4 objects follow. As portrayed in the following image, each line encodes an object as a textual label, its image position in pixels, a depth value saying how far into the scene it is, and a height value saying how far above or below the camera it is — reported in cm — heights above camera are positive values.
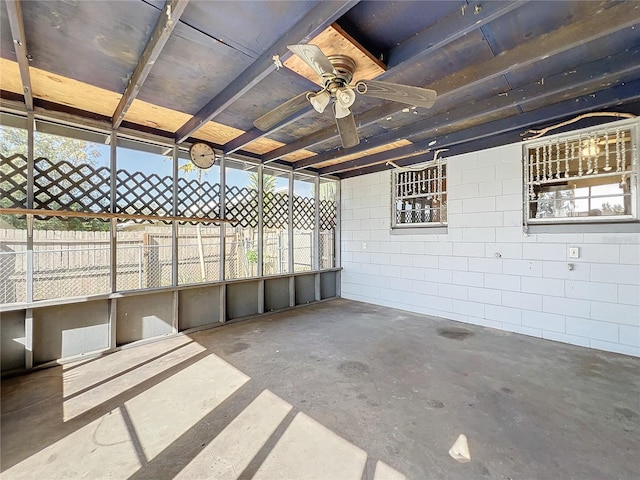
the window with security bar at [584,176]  294 +70
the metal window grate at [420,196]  438 +71
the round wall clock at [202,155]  373 +116
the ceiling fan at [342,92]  175 +98
